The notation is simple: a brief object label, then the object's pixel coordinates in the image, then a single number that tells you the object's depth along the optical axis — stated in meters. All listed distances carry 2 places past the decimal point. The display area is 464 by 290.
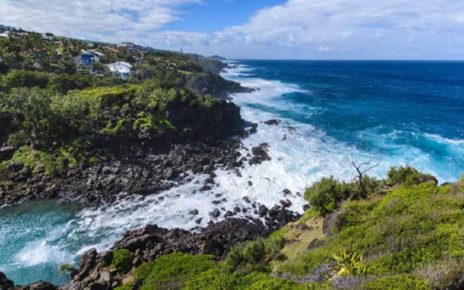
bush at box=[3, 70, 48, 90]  66.06
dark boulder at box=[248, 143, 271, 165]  52.44
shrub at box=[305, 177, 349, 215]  29.62
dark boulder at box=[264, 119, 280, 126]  73.19
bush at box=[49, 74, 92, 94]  69.38
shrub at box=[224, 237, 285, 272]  23.34
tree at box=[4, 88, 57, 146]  50.72
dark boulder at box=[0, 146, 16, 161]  48.09
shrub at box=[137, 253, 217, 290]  18.67
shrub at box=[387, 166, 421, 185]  28.67
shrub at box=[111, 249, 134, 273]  24.78
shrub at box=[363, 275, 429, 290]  10.82
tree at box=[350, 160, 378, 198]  29.89
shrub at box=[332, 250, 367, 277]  13.82
